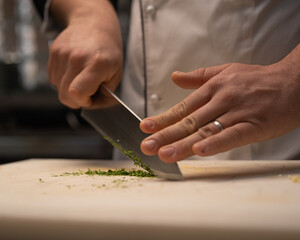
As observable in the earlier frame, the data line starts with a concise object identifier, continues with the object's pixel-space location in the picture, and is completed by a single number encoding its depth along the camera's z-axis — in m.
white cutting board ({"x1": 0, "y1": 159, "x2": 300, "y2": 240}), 0.51
